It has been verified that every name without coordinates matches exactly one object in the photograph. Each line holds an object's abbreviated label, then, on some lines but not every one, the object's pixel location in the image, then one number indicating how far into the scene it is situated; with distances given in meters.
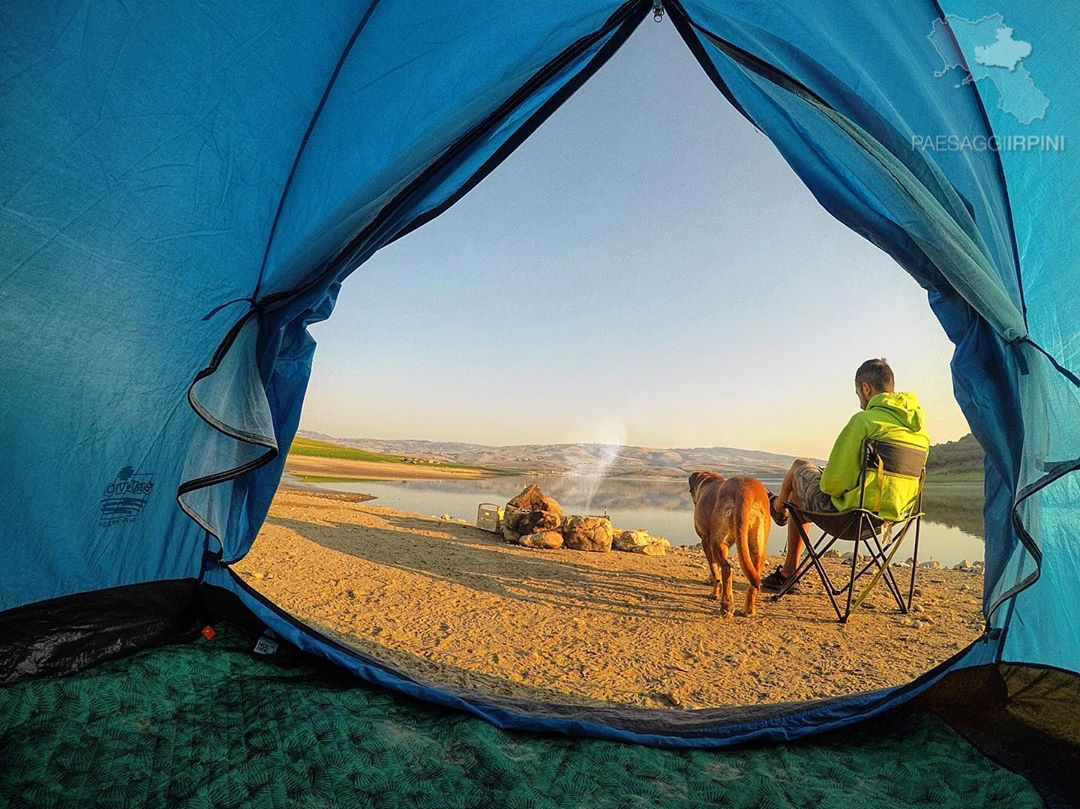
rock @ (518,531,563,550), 5.77
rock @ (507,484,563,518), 6.23
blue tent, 1.72
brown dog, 3.48
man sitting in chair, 3.37
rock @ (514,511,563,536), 6.00
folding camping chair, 3.34
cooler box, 6.53
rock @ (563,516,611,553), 5.82
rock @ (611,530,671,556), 5.83
